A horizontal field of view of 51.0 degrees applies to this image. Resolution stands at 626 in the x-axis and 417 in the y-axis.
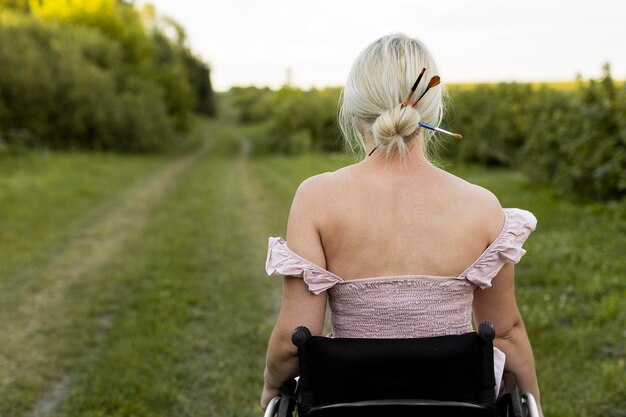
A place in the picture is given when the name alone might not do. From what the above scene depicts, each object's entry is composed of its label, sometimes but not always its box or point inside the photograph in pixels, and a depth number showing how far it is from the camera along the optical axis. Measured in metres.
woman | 1.90
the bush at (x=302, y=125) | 33.00
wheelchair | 1.80
